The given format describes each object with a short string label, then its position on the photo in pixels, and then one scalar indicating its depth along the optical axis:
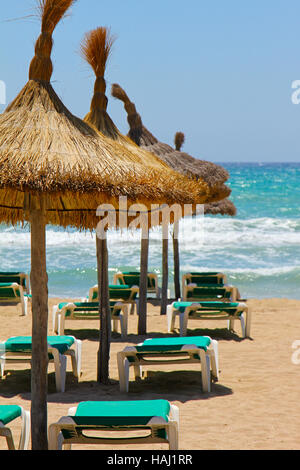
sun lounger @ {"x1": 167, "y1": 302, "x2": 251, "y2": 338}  15.66
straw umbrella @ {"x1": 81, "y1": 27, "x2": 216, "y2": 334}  10.52
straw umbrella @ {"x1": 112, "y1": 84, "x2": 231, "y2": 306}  17.78
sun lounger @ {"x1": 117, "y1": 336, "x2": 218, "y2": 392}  11.42
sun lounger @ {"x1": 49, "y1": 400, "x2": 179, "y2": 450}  7.35
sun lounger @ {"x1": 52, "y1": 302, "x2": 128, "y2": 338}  15.83
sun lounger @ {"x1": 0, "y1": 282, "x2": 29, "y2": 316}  20.44
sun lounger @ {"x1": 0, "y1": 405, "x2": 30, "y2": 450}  7.43
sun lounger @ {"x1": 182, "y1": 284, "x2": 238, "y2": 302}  18.98
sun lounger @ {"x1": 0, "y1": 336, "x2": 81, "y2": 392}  11.84
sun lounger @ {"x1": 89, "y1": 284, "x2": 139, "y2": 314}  19.26
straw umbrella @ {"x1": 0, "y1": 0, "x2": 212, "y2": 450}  7.03
